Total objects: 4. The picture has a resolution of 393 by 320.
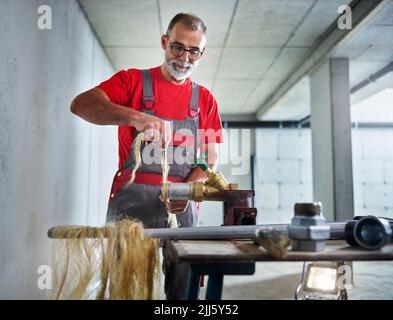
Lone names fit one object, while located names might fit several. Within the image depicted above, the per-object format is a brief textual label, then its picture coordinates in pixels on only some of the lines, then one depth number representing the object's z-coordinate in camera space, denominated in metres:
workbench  0.89
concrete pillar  3.99
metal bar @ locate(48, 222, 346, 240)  1.19
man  1.94
